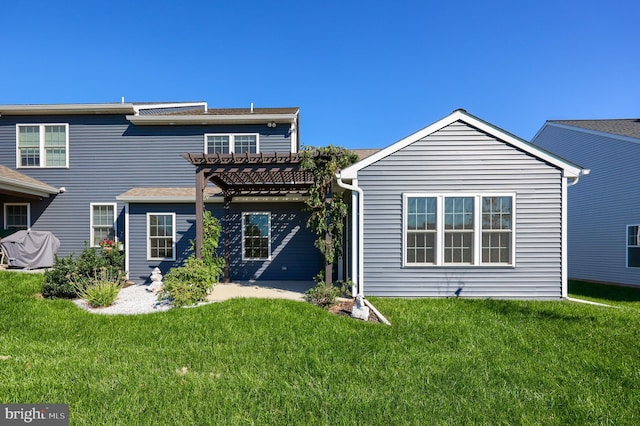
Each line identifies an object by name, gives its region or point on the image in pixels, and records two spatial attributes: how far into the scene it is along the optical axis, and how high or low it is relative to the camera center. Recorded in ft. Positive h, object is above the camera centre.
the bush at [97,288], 21.62 -5.91
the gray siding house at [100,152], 36.58 +7.01
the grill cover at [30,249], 31.63 -4.25
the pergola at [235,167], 23.09 +3.29
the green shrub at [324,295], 21.33 -6.01
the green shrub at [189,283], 21.03 -5.24
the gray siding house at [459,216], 23.59 -0.51
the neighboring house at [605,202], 35.45 +0.95
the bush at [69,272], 23.65 -5.16
